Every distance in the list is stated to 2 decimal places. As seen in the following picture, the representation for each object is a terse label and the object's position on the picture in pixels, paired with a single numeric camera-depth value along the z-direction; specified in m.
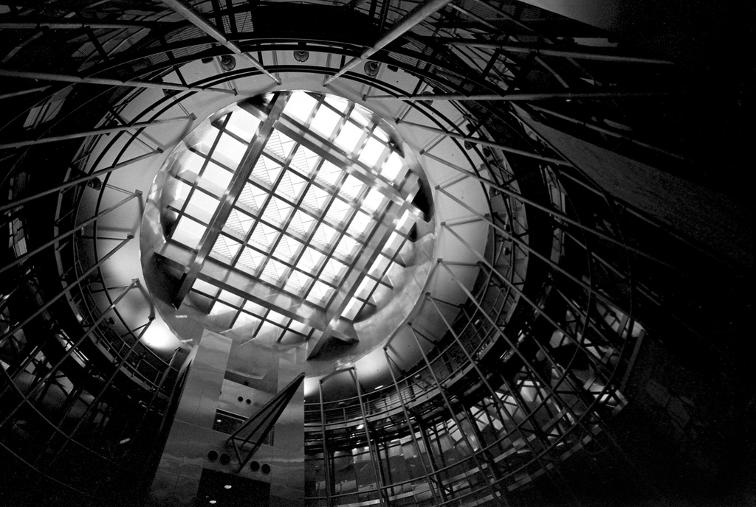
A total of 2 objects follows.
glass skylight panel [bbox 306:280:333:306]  28.30
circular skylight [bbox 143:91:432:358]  22.77
